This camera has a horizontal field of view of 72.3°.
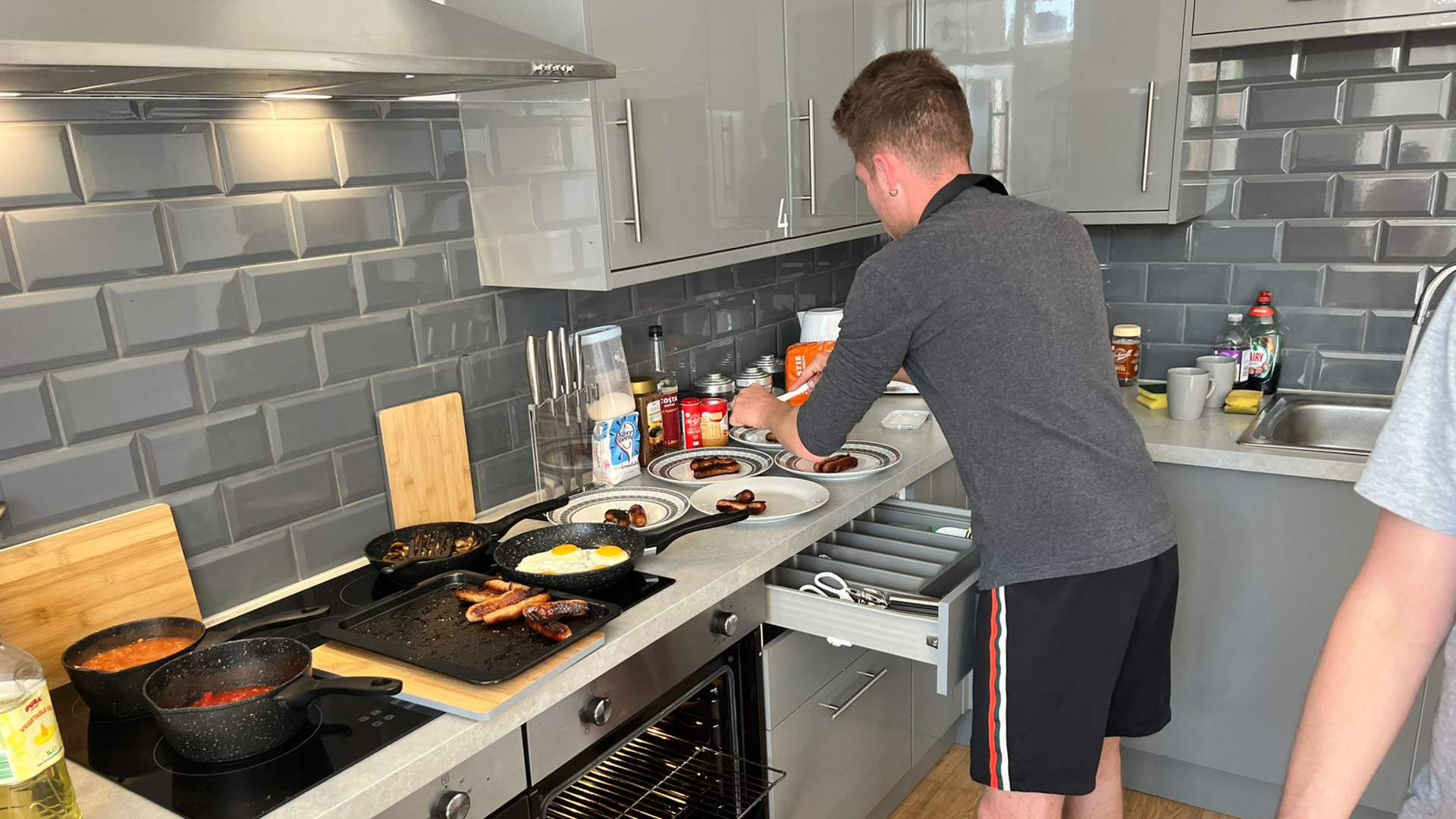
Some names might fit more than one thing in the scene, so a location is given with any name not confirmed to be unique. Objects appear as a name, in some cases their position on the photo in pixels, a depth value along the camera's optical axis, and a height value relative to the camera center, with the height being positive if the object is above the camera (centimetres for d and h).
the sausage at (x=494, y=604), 143 -60
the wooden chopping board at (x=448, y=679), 124 -63
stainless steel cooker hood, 95 +15
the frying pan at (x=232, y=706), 112 -58
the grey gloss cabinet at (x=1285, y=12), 214 +27
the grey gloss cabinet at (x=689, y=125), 177 +8
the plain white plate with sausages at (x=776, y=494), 191 -64
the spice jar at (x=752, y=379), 254 -53
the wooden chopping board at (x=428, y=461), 181 -51
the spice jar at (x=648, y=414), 221 -52
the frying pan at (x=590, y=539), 162 -59
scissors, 178 -75
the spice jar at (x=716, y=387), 237 -50
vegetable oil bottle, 97 -52
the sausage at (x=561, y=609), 141 -60
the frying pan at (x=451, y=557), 161 -60
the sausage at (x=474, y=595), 149 -61
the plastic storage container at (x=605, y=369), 207 -40
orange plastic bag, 257 -48
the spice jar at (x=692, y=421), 231 -57
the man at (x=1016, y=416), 155 -41
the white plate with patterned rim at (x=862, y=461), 208 -63
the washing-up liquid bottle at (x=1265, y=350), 262 -53
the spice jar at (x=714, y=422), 232 -57
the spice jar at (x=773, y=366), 262 -52
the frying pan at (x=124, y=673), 123 -57
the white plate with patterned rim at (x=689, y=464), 210 -63
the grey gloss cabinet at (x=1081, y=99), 240 +13
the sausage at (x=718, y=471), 209 -62
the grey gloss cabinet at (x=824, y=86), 227 +18
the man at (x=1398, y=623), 76 -38
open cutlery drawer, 169 -77
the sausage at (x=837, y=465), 207 -61
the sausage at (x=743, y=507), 185 -61
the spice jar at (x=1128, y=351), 270 -54
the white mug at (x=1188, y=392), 246 -59
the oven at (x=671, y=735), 141 -88
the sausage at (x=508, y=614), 141 -60
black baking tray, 131 -62
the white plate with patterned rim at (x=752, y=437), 232 -62
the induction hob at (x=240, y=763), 110 -65
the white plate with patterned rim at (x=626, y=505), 187 -62
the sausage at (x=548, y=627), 136 -60
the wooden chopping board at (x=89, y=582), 134 -53
